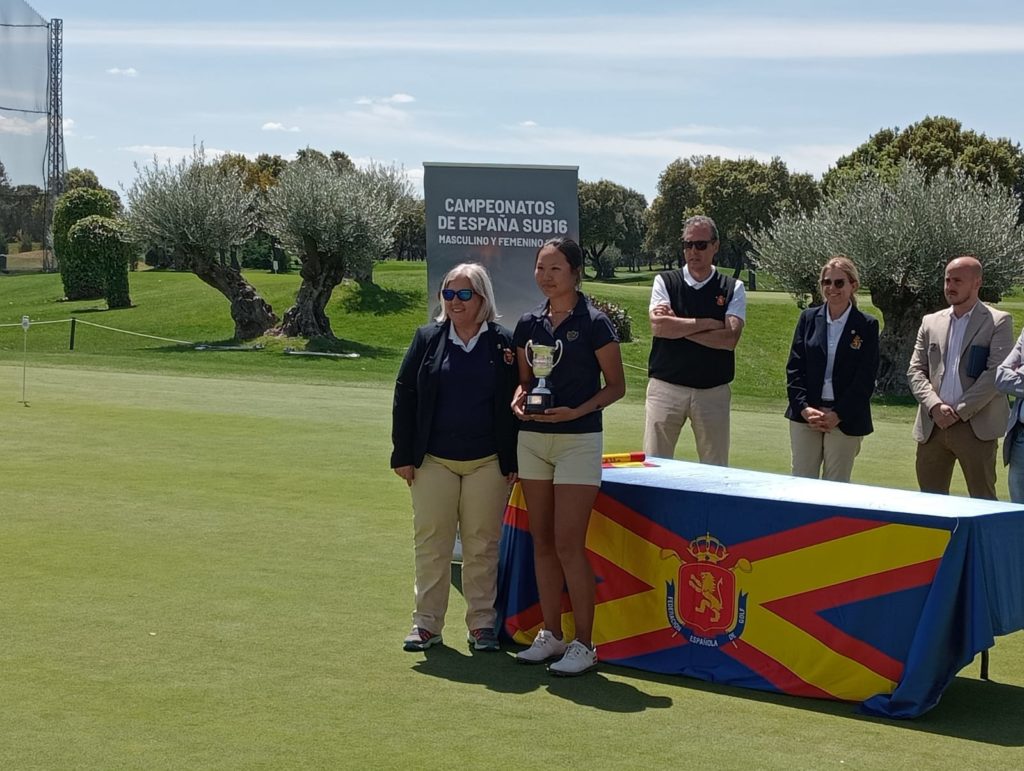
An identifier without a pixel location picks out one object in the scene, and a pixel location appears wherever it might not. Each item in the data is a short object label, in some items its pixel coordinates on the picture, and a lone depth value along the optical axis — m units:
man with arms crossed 8.38
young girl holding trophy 6.46
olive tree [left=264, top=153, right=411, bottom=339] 38.22
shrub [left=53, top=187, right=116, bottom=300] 47.22
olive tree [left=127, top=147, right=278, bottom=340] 38.66
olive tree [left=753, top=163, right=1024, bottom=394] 29.30
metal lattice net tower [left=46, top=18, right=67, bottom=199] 62.34
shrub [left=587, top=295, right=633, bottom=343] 36.93
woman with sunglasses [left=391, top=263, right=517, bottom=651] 6.80
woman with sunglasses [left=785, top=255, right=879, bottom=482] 8.21
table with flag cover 5.68
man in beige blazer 8.12
